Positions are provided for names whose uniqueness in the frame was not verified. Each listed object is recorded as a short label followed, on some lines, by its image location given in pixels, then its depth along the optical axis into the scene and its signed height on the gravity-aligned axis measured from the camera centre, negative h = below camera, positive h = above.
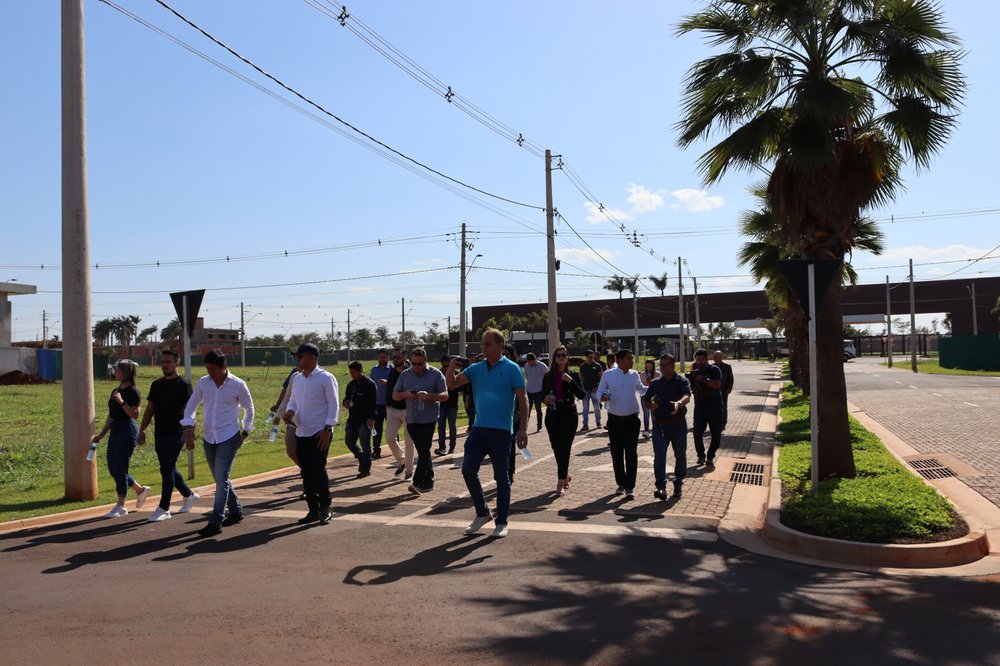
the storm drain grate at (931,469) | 11.88 -1.91
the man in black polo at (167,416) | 8.89 -0.65
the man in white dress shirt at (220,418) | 8.33 -0.63
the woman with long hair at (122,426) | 8.98 -0.75
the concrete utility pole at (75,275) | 10.05 +0.97
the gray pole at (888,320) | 63.74 +1.40
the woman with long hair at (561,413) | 10.14 -0.80
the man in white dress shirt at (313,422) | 8.64 -0.71
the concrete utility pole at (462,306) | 37.81 +1.93
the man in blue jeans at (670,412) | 10.17 -0.82
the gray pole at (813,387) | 9.11 -0.52
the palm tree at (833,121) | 10.55 +2.80
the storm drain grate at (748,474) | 11.90 -1.94
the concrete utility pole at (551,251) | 26.72 +3.08
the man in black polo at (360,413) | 12.12 -0.89
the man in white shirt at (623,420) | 9.99 -0.89
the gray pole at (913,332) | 52.51 +0.37
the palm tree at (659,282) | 77.65 +5.66
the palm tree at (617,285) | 88.61 +6.29
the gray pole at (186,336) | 12.06 +0.26
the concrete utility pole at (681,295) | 53.19 +3.25
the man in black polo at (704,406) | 12.70 -0.95
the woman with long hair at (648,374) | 16.17 -0.59
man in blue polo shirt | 8.09 -0.66
